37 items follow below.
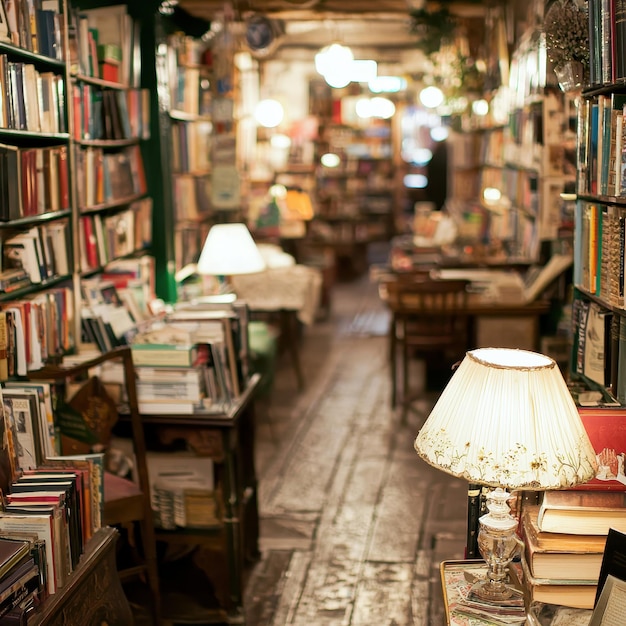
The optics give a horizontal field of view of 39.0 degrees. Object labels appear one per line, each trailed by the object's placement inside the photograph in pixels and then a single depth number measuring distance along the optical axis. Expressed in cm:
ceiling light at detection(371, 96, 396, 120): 1198
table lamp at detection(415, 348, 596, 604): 189
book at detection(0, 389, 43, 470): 292
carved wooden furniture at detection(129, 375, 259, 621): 349
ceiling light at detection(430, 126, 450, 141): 1404
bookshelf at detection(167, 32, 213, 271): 574
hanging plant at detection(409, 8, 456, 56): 696
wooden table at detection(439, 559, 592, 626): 204
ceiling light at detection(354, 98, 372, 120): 1197
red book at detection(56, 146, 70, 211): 385
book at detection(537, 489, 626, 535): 215
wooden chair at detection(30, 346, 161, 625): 319
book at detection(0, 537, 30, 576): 209
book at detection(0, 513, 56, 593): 233
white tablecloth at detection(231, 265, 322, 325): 661
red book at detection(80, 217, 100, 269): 425
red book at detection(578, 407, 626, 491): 227
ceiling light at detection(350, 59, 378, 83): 1068
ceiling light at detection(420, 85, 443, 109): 904
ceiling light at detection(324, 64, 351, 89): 709
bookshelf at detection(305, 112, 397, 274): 1264
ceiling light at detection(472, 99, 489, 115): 830
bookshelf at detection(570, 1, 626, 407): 278
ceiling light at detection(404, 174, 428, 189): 1484
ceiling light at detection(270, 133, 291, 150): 1077
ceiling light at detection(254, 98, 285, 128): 927
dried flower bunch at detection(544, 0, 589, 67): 294
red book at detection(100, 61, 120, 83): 446
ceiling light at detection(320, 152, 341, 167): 1287
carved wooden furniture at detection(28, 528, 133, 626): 233
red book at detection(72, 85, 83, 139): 404
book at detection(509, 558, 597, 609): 210
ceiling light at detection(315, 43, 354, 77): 693
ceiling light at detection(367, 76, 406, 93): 1226
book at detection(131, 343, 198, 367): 348
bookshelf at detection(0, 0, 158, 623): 332
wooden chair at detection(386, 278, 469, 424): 579
